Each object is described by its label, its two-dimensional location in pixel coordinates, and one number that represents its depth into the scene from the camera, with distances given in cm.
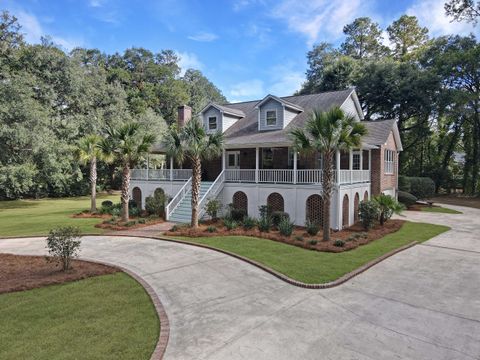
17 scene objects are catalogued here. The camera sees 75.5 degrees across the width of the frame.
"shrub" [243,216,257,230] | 1578
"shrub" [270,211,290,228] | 1596
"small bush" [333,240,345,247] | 1249
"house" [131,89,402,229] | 1703
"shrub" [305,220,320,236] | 1431
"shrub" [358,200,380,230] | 1597
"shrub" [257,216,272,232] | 1530
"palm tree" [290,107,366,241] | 1287
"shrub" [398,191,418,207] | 2644
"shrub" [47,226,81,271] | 934
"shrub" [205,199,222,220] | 1817
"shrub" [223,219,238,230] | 1581
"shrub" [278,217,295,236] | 1423
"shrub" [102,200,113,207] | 2324
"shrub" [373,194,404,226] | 1677
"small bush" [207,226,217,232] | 1532
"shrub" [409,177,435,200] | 3097
